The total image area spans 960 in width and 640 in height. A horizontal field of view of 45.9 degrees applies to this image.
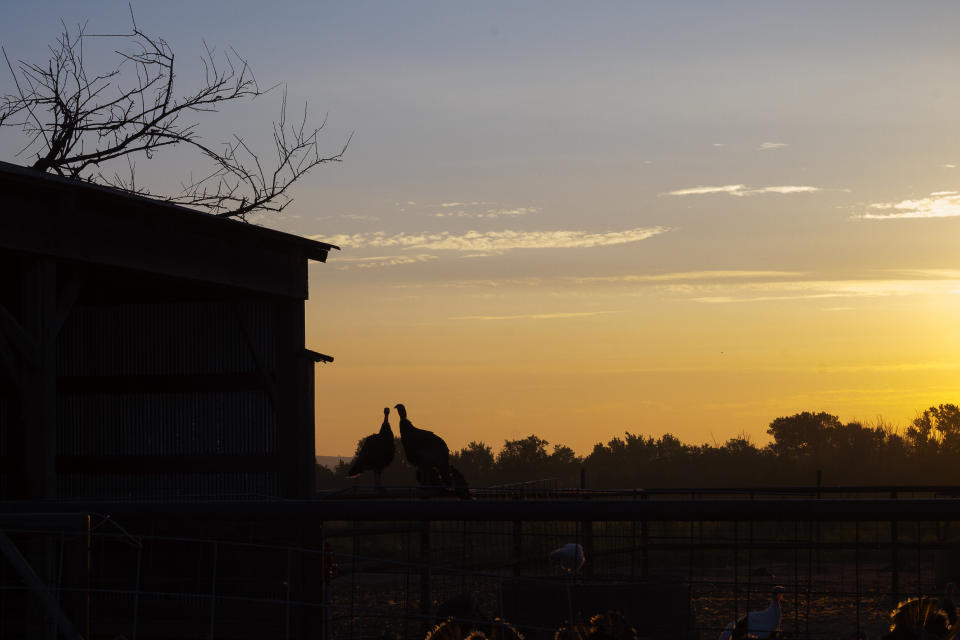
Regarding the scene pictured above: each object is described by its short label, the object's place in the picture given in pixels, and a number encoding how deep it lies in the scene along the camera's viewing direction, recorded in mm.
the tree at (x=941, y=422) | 52688
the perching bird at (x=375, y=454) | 17812
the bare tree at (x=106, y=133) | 23766
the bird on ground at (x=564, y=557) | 14031
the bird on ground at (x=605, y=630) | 6762
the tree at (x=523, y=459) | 48531
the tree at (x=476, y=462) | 47906
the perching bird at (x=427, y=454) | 16516
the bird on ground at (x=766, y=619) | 11235
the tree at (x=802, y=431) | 54688
